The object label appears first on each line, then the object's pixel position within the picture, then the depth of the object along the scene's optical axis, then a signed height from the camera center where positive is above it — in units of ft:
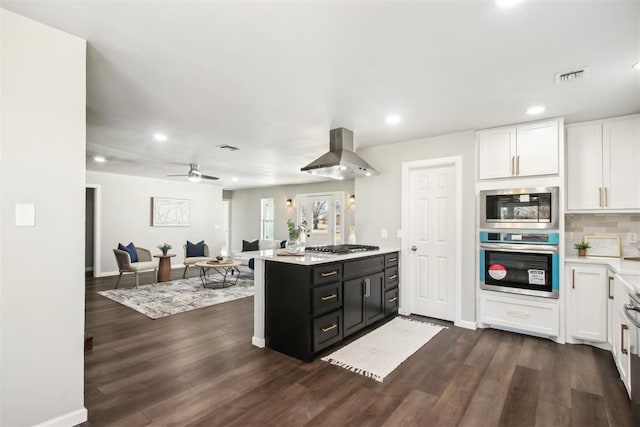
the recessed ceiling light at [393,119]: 10.99 +3.51
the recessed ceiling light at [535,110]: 10.02 +3.50
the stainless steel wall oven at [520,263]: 10.84 -1.70
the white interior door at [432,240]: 13.07 -1.01
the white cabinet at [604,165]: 10.43 +1.80
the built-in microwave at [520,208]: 10.89 +0.31
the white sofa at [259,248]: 22.73 -2.76
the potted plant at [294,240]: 12.17 -0.96
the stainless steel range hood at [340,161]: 11.83 +2.13
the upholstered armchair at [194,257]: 22.75 -3.19
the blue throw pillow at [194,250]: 24.54 -2.68
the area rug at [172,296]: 15.03 -4.47
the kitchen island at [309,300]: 9.41 -2.74
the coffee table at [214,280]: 19.71 -4.42
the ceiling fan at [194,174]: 18.60 +2.51
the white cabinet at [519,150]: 11.03 +2.46
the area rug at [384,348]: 8.96 -4.34
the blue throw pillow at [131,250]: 20.59 -2.27
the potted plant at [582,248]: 11.48 -1.17
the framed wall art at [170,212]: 26.12 +0.35
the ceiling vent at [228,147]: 15.84 +3.55
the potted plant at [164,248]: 21.77 -2.25
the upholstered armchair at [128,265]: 19.22 -3.06
